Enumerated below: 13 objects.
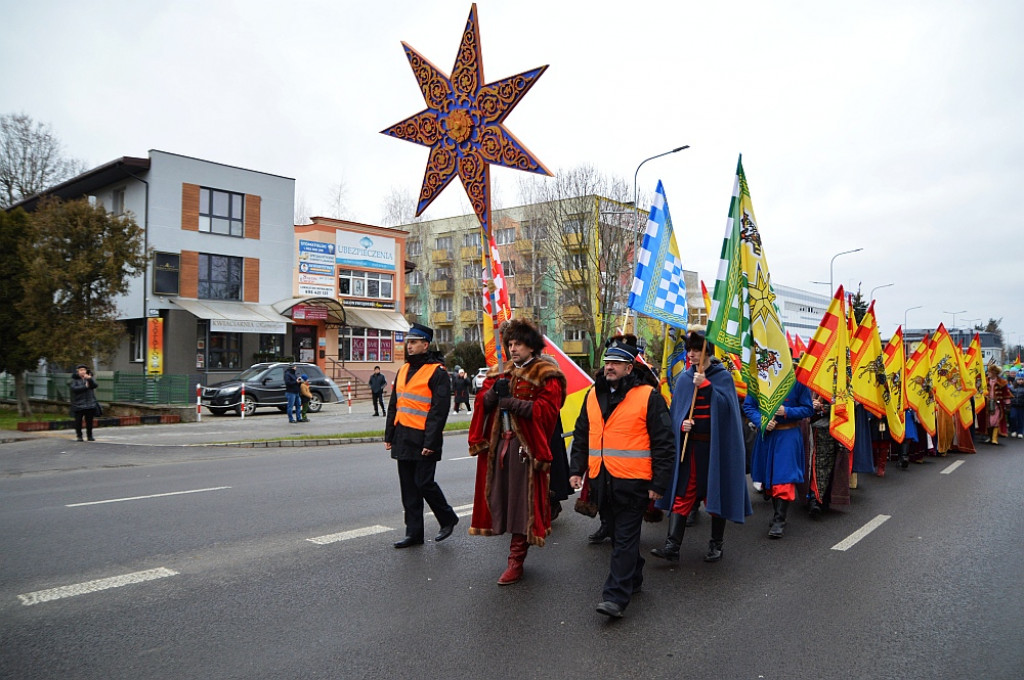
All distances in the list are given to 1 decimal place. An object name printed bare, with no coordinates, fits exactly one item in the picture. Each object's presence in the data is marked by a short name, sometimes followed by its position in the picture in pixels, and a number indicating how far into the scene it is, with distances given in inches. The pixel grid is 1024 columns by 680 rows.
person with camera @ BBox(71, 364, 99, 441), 641.6
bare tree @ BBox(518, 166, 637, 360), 1492.4
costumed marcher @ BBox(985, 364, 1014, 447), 652.7
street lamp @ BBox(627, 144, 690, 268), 1395.2
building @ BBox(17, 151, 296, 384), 1213.7
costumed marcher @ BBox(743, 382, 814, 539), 276.5
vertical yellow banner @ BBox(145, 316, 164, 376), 1027.3
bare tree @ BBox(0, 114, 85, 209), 1529.3
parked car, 948.0
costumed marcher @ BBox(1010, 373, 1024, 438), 686.0
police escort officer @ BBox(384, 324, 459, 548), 243.8
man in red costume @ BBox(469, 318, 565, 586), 208.7
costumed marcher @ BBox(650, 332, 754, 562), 229.8
